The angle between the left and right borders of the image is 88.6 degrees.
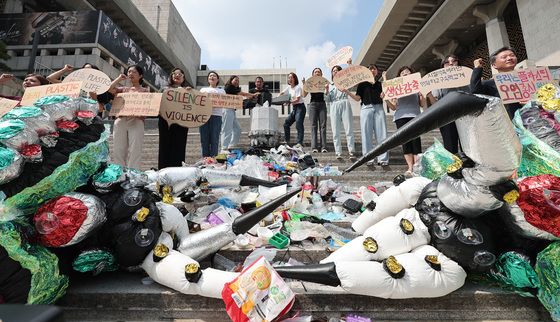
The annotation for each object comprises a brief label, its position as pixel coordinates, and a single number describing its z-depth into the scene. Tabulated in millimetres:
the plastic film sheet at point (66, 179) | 1509
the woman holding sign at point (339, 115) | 5332
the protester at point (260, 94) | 6430
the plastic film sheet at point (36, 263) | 1413
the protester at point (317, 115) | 5617
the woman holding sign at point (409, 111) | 4436
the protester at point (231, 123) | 5480
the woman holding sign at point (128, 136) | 3820
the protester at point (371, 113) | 5059
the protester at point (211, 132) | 5094
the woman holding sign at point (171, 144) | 4117
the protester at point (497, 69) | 3432
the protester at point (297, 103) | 6070
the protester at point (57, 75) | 3766
